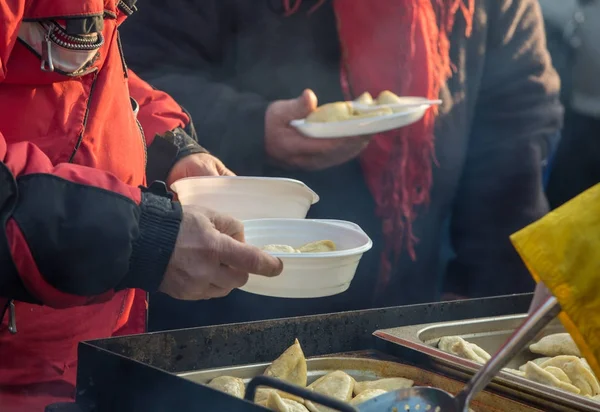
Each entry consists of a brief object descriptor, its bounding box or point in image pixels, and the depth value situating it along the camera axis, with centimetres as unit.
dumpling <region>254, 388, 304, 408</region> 236
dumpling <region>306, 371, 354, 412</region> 237
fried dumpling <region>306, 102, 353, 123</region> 286
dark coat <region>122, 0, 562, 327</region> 300
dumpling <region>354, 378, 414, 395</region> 242
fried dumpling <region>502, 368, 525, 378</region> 242
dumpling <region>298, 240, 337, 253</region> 240
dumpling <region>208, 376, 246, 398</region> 235
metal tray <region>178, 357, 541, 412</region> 239
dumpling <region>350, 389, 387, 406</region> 234
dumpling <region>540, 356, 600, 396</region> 248
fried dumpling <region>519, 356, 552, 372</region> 257
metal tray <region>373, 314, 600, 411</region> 235
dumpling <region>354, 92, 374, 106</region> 296
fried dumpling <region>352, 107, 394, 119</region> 287
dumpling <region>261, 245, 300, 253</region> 237
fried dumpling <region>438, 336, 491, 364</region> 248
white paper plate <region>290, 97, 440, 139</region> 283
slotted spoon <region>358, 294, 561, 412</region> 211
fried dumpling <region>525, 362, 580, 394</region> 241
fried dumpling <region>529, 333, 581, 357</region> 260
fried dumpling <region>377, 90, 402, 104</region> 295
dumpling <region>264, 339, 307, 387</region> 239
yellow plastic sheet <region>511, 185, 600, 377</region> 206
